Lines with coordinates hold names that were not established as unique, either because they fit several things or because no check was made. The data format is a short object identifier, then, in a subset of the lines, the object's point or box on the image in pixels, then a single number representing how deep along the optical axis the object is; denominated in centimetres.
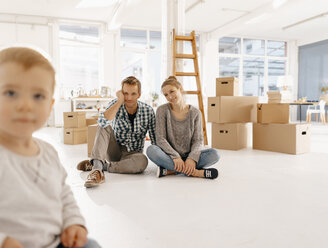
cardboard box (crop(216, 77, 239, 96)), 396
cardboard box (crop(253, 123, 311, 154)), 344
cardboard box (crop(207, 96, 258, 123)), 388
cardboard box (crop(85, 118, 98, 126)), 446
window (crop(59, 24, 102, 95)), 821
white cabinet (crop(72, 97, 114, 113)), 682
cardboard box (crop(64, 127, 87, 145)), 416
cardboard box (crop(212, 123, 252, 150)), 380
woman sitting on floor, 231
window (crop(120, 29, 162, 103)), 898
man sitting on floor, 232
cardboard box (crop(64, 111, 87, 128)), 413
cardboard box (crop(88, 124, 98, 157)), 322
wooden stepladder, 416
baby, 55
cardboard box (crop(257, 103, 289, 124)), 364
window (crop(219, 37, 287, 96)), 1000
